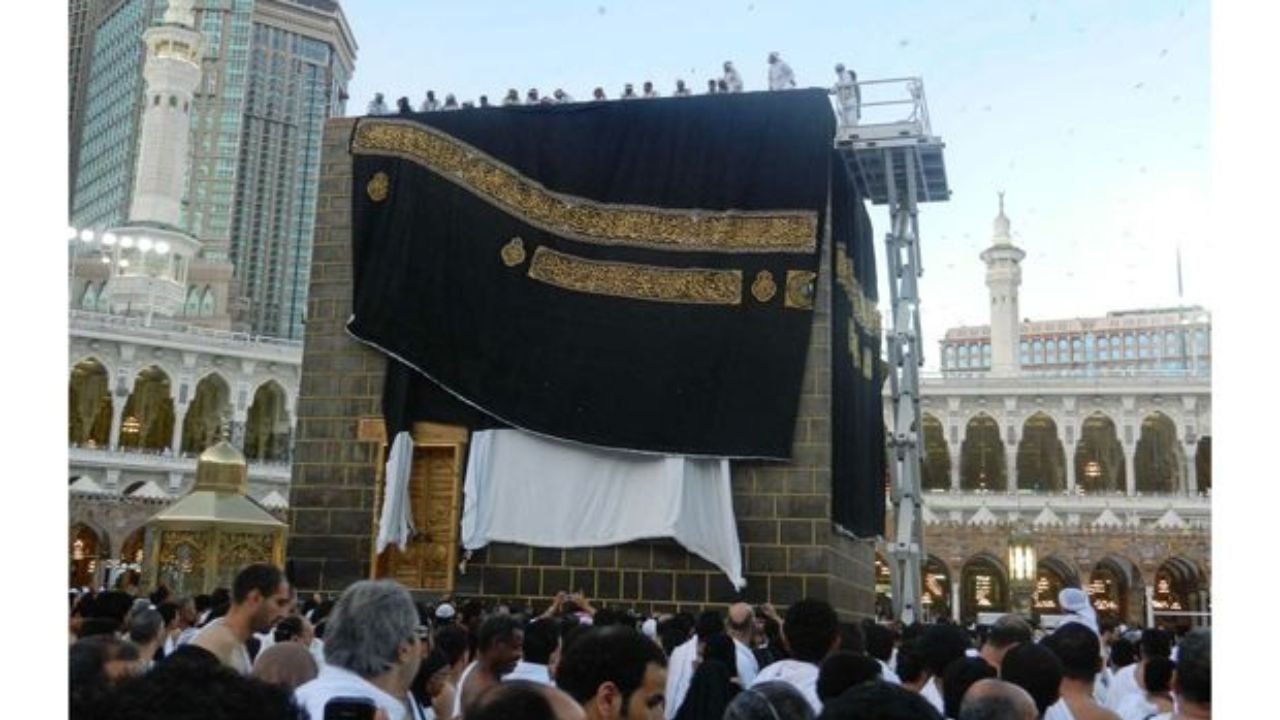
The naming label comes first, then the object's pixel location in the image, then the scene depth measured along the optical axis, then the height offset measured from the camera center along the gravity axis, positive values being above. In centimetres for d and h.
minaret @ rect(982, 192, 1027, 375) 4253 +732
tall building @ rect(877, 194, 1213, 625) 2859 +30
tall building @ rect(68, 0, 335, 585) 2770 +213
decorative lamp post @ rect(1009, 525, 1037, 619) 2898 -173
